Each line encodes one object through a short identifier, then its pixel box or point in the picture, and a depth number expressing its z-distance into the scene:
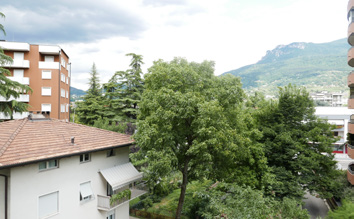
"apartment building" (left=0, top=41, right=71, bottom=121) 35.69
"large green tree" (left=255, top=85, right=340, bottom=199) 21.41
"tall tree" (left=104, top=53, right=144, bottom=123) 38.38
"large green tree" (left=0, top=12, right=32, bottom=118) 19.19
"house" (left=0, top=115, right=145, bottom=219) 12.16
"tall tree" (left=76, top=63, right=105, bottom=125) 43.22
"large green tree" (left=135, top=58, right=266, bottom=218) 15.90
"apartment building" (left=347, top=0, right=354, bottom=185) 22.34
